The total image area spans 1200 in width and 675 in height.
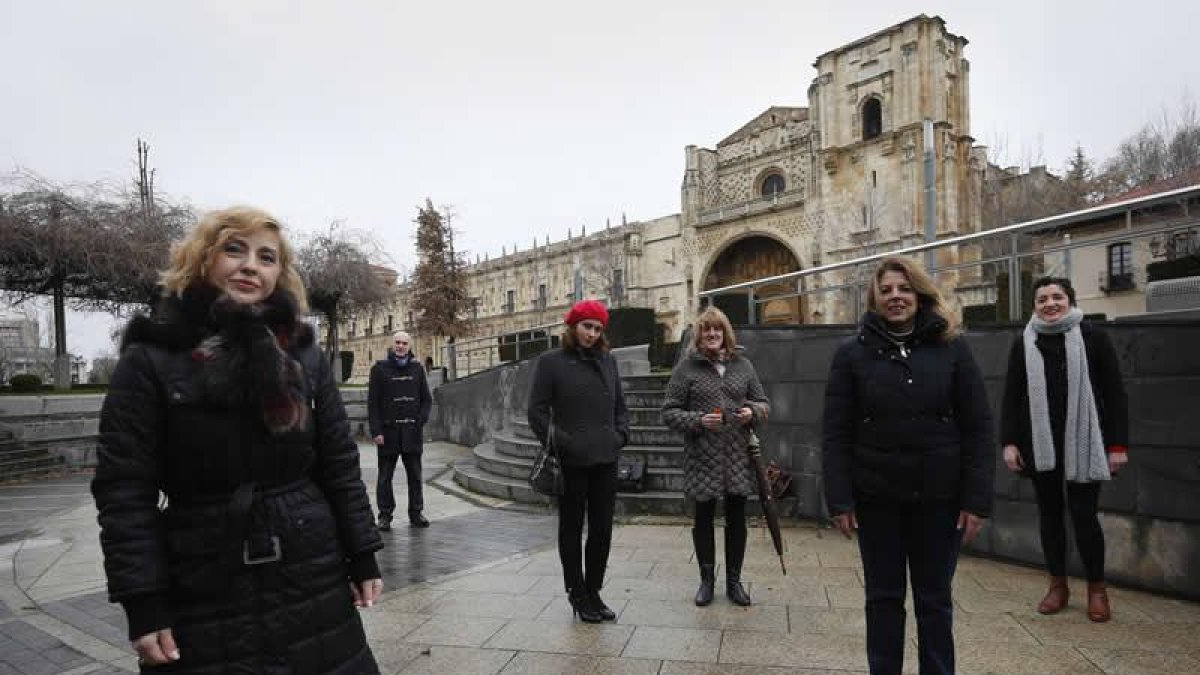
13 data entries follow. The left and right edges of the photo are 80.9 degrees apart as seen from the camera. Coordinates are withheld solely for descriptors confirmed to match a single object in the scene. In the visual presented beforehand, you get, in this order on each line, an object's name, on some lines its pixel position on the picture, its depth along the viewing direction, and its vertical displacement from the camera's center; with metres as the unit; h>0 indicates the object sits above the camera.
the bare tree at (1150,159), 29.83 +7.28
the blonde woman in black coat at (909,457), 3.04 -0.56
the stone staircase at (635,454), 7.96 -1.70
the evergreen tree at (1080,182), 32.56 +6.92
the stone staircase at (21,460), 13.09 -2.02
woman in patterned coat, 4.88 -0.66
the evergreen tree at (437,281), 38.44 +3.38
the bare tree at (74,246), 18.17 +2.82
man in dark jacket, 7.92 -0.85
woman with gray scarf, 4.20 -0.62
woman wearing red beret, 4.63 -0.64
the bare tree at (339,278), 27.02 +2.63
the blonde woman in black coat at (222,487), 1.87 -0.38
